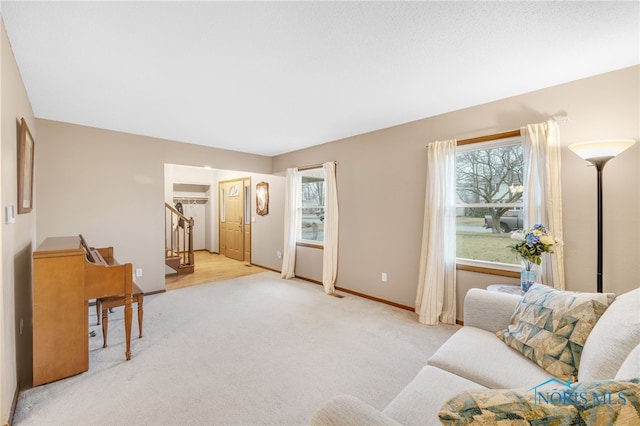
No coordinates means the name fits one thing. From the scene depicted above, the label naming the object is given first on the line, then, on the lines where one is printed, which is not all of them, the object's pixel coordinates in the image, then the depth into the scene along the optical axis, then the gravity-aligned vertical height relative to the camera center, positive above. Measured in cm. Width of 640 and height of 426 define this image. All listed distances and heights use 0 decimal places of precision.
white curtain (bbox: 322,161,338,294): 452 -31
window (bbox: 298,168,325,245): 519 +10
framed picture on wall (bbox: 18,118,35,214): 209 +36
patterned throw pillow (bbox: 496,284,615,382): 139 -63
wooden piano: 211 -70
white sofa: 95 -81
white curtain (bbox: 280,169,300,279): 527 -18
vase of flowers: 221 -29
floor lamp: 203 +43
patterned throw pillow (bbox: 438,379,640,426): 57 -42
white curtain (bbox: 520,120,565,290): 253 +22
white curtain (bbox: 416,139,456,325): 321 -37
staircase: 559 -91
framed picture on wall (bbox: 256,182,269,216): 614 +32
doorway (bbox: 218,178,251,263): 691 -16
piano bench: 251 -81
